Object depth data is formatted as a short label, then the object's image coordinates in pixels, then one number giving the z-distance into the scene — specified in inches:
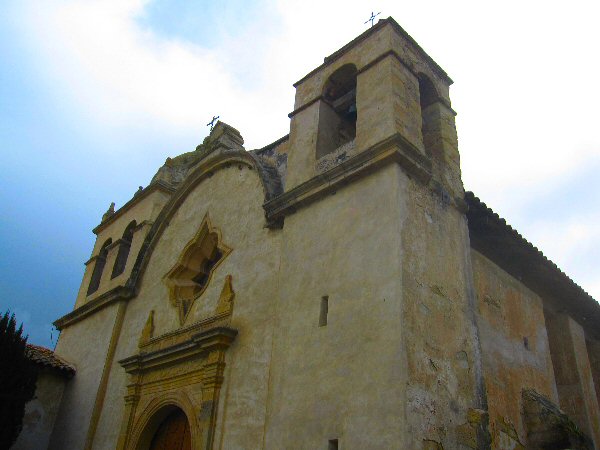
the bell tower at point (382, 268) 218.4
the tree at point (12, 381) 354.0
